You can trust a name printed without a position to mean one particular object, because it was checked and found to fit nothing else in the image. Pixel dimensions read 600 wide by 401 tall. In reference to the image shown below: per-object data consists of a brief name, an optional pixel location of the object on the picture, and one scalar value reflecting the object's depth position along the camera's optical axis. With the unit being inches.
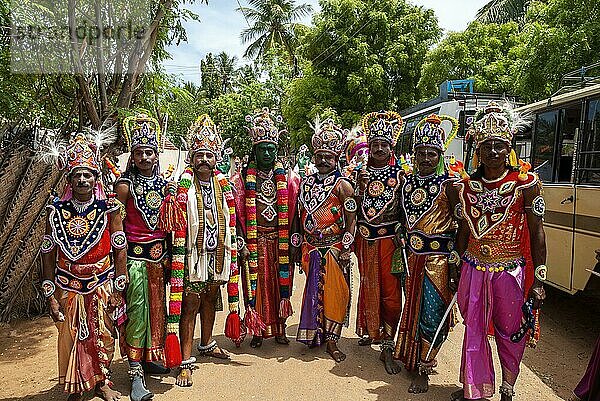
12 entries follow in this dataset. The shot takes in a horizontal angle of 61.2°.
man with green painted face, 194.9
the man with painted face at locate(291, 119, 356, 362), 191.3
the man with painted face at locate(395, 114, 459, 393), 163.9
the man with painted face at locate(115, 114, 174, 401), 161.2
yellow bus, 208.4
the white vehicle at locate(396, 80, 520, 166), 433.4
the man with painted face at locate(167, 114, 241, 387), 167.3
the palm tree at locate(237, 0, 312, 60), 1152.8
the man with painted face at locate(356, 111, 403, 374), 182.9
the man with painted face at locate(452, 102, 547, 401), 144.2
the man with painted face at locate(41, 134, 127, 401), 146.5
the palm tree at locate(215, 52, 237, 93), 1623.2
